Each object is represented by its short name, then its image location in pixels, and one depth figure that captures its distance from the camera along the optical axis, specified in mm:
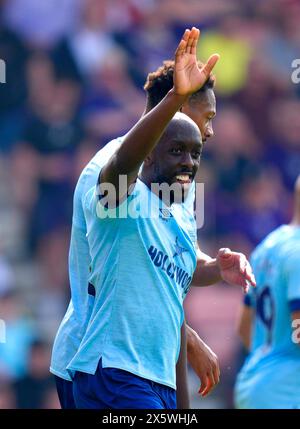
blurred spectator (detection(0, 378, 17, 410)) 18406
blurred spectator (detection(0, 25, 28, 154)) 21703
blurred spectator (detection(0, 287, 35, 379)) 18859
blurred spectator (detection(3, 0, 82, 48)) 22609
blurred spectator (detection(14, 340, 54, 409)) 18406
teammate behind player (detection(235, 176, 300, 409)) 13539
